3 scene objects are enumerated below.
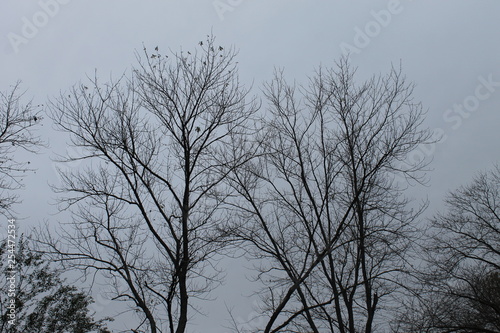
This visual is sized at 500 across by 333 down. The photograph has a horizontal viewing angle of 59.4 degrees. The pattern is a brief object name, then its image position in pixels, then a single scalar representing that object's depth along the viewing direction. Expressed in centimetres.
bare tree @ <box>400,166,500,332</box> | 1287
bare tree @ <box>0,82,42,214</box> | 894
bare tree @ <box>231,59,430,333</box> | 994
